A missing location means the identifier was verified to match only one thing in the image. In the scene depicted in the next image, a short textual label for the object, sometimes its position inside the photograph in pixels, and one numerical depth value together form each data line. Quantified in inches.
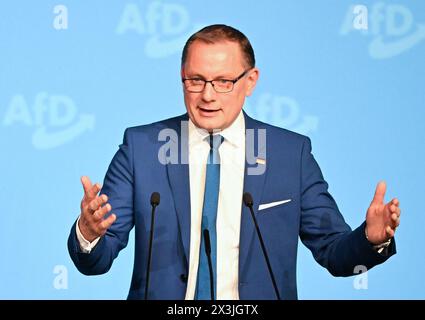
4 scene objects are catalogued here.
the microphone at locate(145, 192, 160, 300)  226.3
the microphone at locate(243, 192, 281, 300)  225.5
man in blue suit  243.4
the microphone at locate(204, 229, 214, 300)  228.5
